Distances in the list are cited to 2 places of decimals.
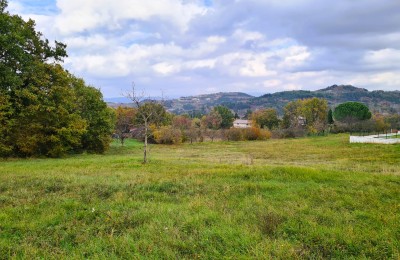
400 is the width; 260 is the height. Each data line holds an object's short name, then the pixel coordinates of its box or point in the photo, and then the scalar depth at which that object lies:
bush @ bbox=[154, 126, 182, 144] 71.38
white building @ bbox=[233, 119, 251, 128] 143.91
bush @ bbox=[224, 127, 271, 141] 83.75
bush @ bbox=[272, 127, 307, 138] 90.06
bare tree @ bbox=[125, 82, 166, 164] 21.69
